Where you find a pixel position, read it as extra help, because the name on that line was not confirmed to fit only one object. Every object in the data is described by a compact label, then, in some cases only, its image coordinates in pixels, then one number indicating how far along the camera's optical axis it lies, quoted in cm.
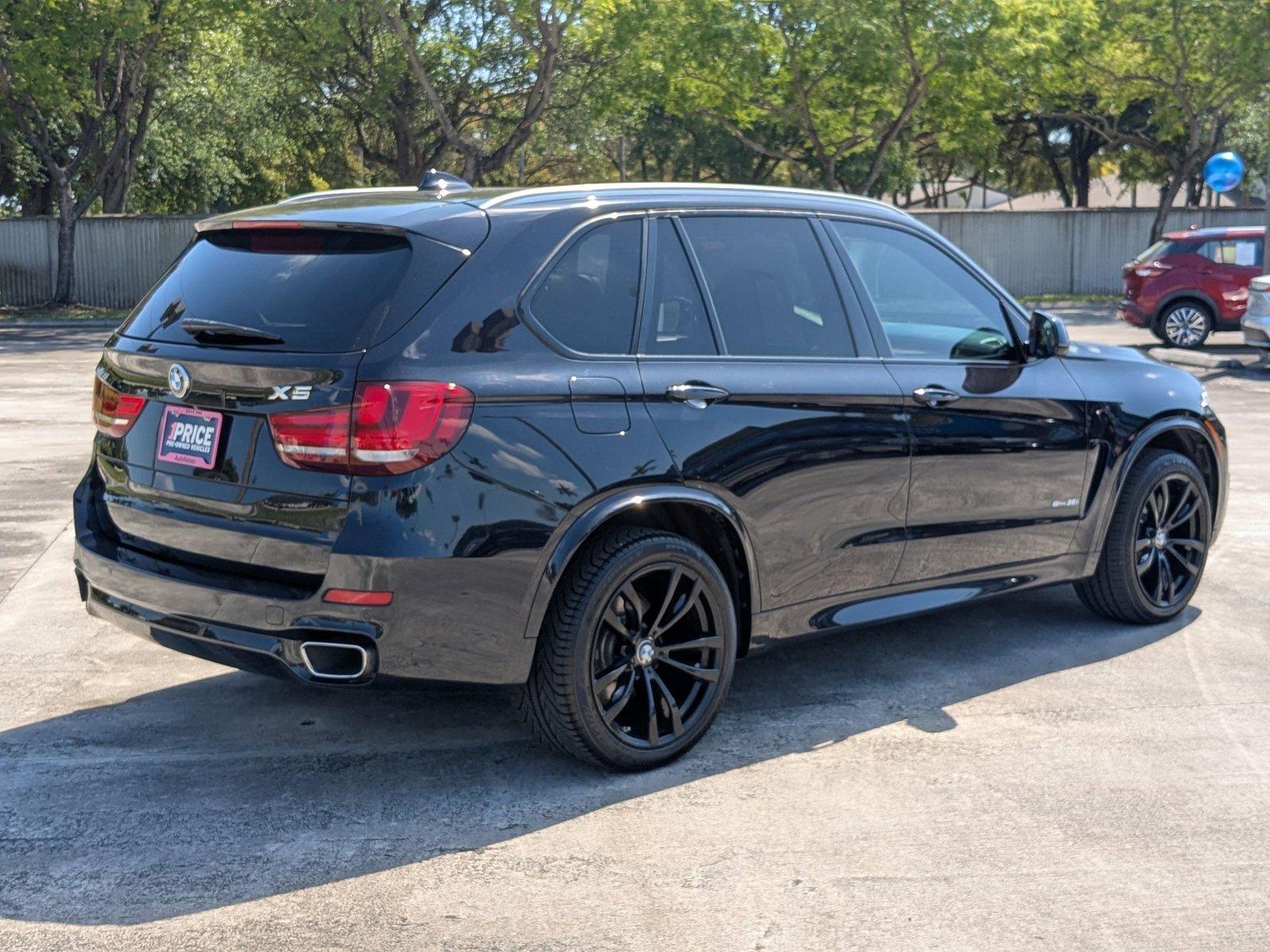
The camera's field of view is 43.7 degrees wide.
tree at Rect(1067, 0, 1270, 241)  3256
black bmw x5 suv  427
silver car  1767
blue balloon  2444
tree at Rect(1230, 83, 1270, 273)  4456
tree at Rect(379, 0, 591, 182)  2958
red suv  2192
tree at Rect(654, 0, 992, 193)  3073
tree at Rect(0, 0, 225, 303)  2947
